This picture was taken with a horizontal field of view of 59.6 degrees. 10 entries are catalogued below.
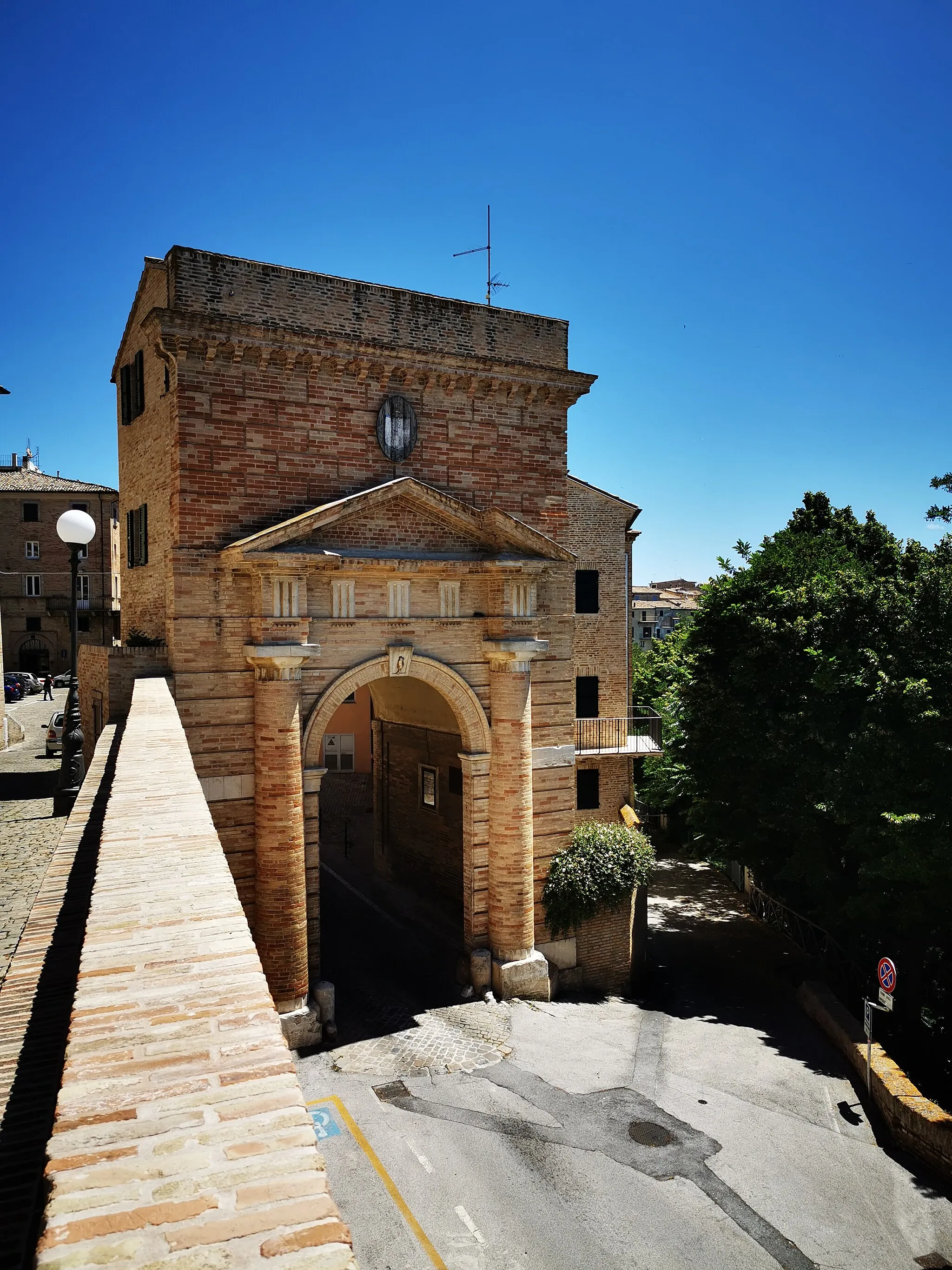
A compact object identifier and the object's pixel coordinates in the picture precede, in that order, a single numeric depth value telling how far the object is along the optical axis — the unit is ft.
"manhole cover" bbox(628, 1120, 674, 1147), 36.81
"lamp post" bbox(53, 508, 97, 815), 36.99
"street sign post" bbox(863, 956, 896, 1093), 41.50
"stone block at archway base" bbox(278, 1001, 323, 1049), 42.47
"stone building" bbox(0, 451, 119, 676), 165.17
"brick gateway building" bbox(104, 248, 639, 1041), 43.39
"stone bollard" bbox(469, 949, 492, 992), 50.34
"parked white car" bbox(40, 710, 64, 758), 57.57
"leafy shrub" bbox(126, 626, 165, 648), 45.75
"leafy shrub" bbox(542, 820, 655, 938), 53.31
